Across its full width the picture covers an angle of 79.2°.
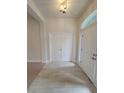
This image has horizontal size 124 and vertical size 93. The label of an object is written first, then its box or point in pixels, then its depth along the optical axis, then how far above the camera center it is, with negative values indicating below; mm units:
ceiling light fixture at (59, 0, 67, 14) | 3028 +1718
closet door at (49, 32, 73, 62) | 5252 -9
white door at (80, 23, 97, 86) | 2591 -313
